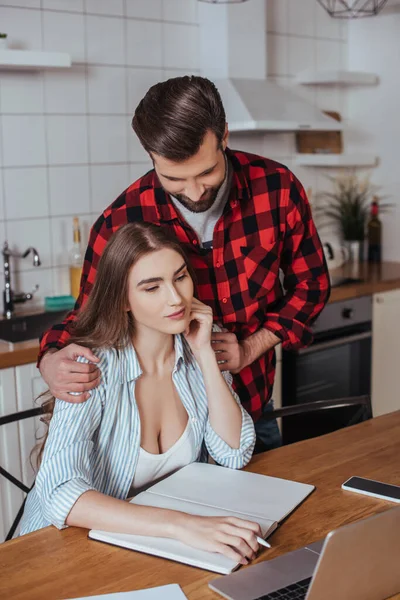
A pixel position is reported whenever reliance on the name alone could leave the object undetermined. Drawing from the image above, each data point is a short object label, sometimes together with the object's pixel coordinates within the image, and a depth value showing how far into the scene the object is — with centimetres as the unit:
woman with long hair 155
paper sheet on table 114
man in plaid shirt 180
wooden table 118
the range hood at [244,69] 336
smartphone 148
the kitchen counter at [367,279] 342
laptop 101
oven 337
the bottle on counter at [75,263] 313
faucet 297
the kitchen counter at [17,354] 251
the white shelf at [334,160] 385
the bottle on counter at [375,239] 410
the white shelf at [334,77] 382
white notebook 126
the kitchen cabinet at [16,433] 254
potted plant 408
